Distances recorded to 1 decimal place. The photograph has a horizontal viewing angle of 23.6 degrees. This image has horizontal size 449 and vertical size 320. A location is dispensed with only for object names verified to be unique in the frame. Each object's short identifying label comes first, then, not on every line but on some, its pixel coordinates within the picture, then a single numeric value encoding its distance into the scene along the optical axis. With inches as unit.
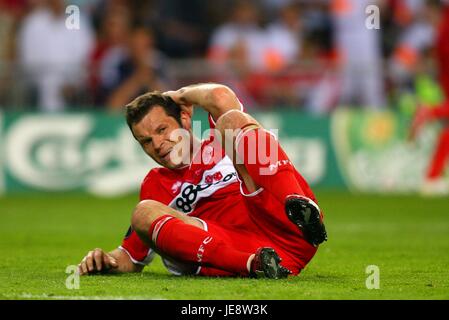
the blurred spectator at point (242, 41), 651.5
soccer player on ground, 244.7
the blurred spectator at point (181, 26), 698.2
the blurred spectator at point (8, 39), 605.6
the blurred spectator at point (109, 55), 618.8
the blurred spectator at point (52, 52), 609.3
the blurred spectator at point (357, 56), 641.0
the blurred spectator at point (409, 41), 649.6
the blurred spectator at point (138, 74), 615.8
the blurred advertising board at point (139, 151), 598.2
